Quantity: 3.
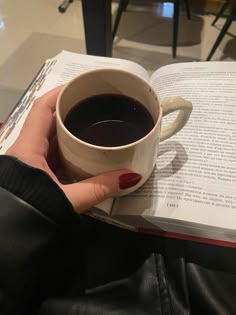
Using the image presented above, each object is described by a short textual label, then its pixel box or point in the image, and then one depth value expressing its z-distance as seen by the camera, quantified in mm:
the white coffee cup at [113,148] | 320
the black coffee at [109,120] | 372
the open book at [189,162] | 391
